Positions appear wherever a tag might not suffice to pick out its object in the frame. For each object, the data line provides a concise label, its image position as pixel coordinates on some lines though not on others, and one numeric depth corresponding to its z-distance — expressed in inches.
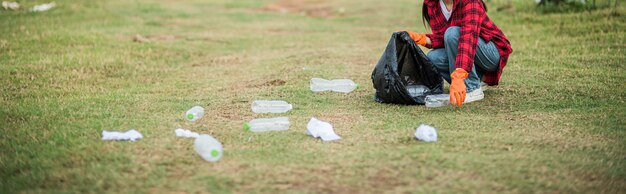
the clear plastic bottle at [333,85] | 463.2
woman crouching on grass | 370.6
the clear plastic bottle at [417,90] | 398.3
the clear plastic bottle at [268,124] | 328.8
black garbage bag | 379.9
